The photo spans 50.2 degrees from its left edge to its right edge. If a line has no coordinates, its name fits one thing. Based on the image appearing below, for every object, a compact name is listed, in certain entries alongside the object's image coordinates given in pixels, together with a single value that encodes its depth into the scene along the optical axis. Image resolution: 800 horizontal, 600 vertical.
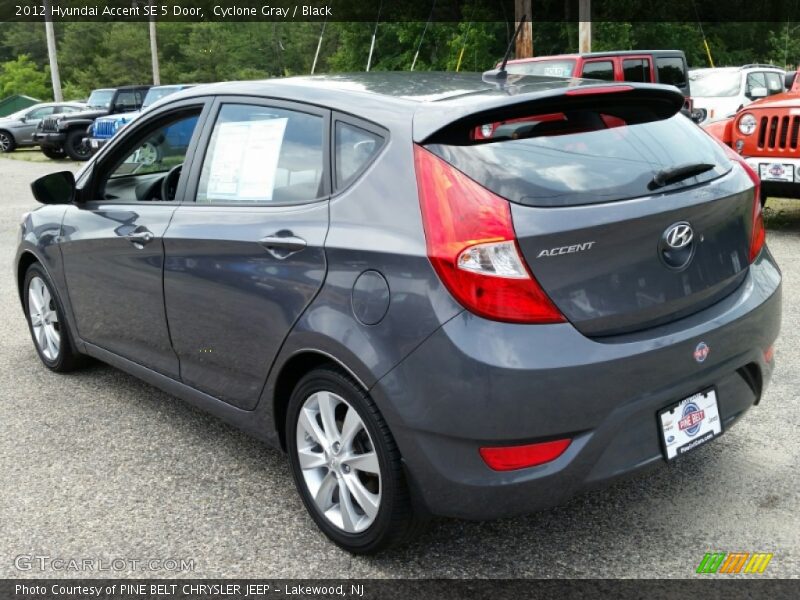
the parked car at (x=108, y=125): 20.59
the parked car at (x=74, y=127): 23.28
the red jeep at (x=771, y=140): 7.87
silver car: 28.00
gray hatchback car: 2.50
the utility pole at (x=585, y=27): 20.98
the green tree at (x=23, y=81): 66.44
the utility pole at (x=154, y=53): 39.72
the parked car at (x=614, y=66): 13.45
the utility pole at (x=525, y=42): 21.02
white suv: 16.02
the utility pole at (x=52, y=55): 36.51
